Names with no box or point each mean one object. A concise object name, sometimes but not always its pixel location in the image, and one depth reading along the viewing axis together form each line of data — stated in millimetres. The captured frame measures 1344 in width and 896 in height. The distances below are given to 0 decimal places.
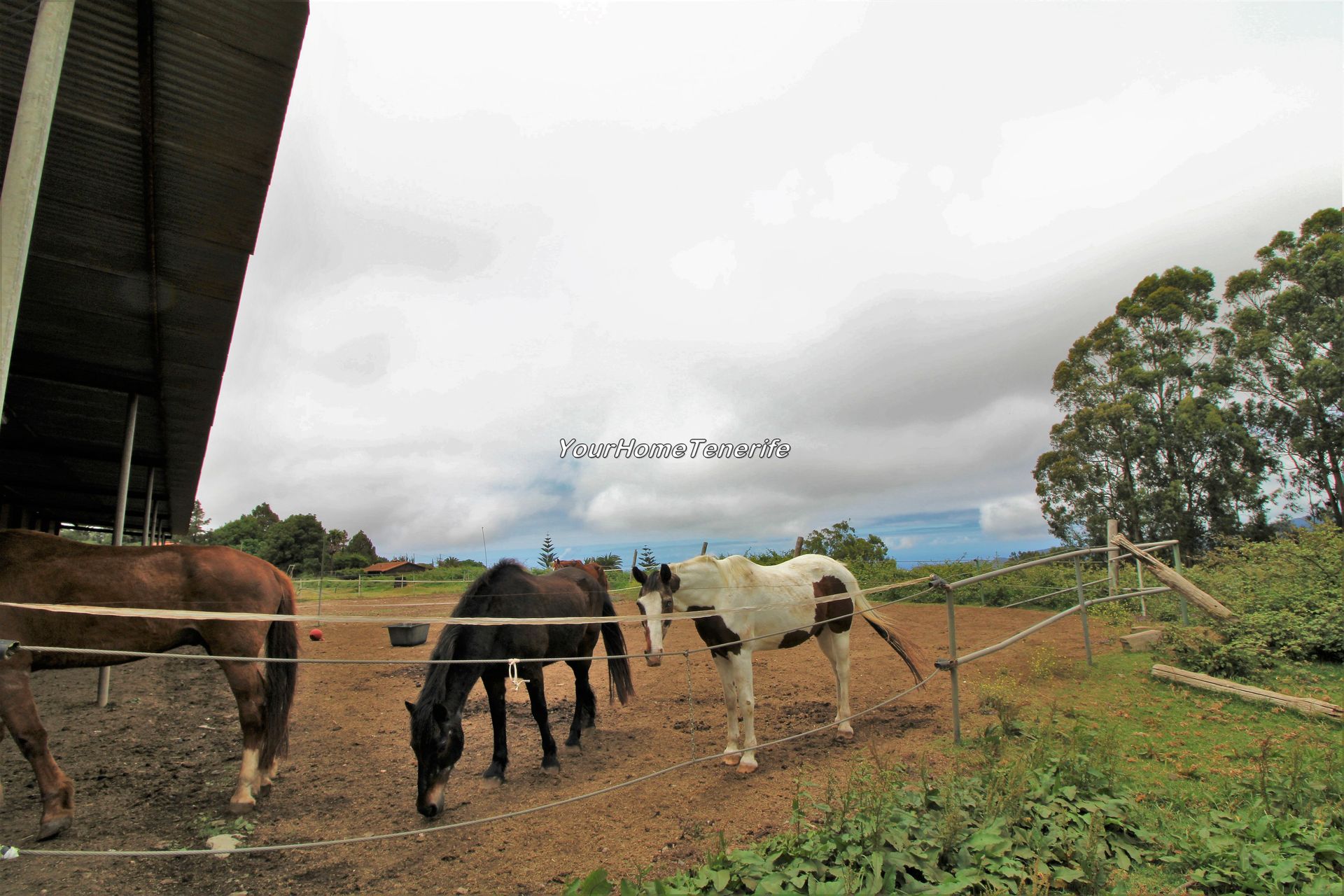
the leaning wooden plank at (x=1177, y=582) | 6926
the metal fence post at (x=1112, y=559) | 7666
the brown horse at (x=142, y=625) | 3760
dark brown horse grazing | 3986
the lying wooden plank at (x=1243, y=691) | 4993
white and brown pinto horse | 4742
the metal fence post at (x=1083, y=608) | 6840
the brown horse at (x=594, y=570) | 6820
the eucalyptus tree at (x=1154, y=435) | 19969
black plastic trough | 9211
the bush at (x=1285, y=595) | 6367
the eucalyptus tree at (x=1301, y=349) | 19125
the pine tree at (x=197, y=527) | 69875
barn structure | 2711
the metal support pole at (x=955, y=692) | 4742
